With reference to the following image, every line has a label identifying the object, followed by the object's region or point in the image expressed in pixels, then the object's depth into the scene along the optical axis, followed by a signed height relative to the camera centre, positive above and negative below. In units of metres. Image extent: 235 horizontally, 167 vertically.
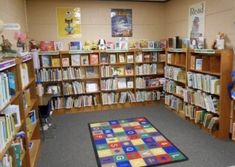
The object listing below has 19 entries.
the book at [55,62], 4.91 -0.16
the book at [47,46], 4.89 +0.22
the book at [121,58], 5.28 -0.12
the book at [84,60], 5.05 -0.14
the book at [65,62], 4.94 -0.17
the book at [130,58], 5.30 -0.14
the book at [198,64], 3.95 -0.25
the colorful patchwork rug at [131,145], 2.89 -1.47
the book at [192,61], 4.12 -0.20
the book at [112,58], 5.20 -0.11
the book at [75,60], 4.98 -0.13
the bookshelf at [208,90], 3.38 -0.70
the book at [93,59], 5.06 -0.12
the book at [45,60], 4.86 -0.11
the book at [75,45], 5.02 +0.23
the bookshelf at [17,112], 1.92 -0.61
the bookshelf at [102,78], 4.97 -0.61
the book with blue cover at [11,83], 2.12 -0.28
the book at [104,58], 5.15 -0.11
